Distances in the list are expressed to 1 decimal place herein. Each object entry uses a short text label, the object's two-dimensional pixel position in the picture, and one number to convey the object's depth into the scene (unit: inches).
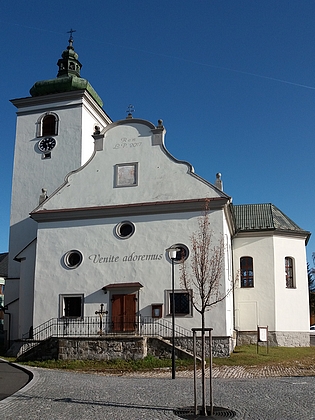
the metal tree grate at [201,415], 390.3
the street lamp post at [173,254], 657.5
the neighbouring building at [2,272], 2268.7
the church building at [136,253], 920.3
